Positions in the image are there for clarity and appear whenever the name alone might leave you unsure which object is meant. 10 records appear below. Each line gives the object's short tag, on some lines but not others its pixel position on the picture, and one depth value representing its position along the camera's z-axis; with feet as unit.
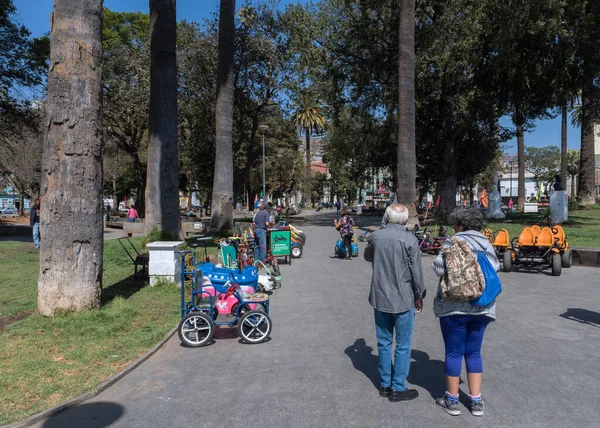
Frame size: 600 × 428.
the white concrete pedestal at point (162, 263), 31.09
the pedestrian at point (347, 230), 46.75
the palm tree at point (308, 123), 210.79
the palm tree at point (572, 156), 241.61
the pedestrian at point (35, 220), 52.28
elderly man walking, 13.53
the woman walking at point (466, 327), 12.48
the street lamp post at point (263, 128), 99.04
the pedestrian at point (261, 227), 40.57
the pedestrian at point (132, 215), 90.84
